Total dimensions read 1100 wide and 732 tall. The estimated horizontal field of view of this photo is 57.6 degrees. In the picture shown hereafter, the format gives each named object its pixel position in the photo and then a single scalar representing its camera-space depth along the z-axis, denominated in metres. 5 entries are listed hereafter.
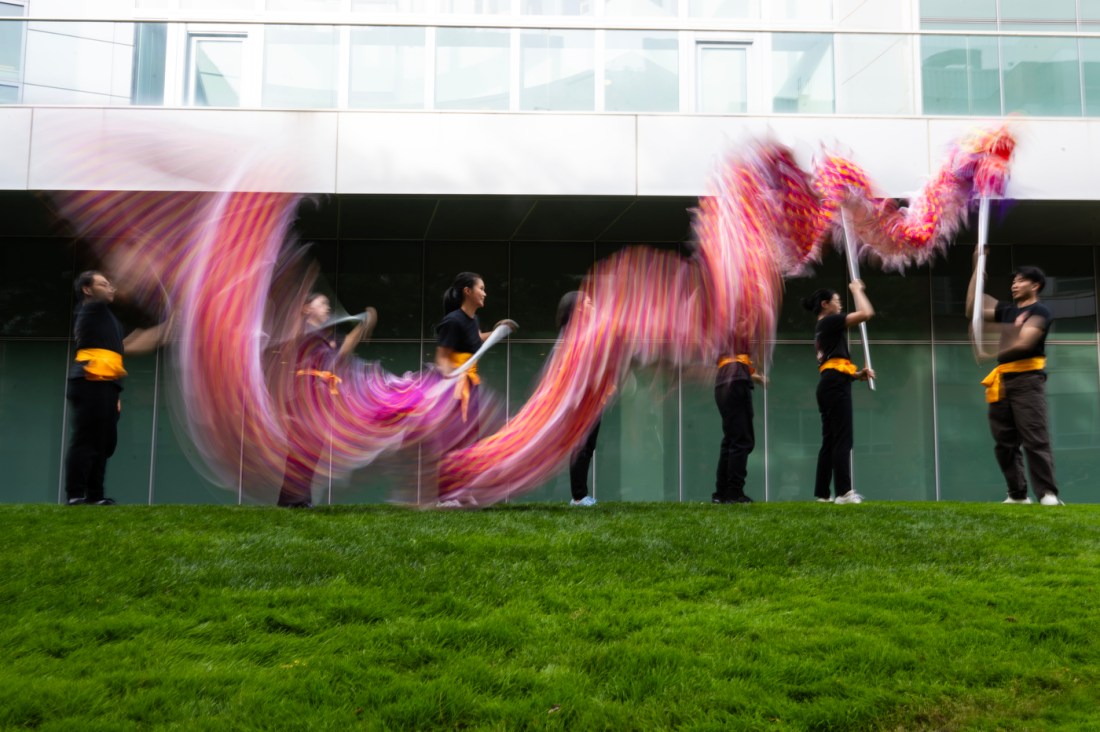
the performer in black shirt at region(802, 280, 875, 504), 10.14
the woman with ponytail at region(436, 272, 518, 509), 8.08
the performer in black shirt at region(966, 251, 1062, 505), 9.55
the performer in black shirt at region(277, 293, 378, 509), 8.23
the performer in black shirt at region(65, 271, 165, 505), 9.05
